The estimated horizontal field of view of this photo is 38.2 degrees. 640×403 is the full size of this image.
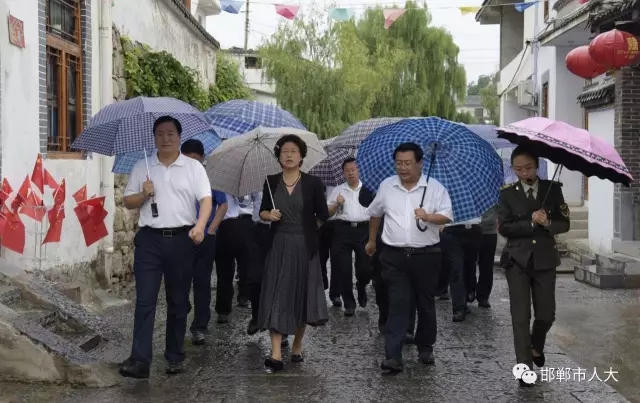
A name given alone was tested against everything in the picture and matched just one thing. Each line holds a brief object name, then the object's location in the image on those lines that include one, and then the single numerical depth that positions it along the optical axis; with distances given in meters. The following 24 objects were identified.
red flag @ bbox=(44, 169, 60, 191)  9.32
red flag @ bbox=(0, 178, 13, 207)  8.32
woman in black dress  7.38
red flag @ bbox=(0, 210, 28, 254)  8.36
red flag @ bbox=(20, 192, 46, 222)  8.72
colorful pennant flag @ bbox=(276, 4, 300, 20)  19.95
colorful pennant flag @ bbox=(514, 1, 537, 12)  20.27
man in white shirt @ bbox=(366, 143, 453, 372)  7.24
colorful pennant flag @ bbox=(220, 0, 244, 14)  18.70
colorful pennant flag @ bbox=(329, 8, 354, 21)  20.21
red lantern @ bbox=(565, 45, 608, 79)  13.09
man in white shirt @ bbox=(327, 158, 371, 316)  10.16
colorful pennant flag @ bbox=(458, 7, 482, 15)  19.17
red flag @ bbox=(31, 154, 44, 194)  9.00
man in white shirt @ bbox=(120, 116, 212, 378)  6.88
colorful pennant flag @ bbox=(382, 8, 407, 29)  20.91
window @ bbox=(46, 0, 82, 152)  10.06
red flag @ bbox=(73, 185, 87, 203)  10.22
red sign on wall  8.52
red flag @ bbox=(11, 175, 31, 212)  8.54
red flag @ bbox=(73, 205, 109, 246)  9.80
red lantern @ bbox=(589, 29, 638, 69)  11.95
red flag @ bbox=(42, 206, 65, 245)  9.06
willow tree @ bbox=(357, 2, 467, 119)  37.38
